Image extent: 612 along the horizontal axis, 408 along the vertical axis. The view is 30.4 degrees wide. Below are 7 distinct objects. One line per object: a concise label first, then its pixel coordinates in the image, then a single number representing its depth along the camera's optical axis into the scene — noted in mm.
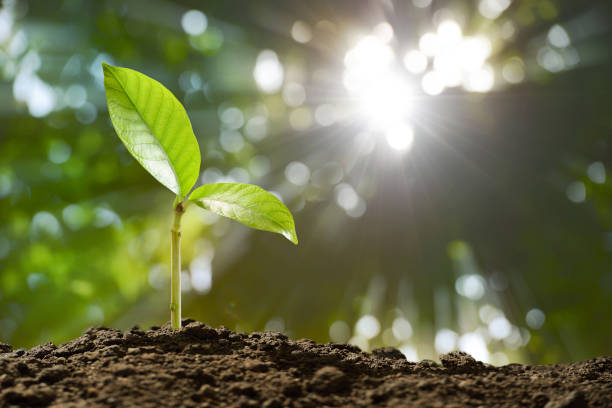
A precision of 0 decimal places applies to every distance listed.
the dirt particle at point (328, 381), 369
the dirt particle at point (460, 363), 405
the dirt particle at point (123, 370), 370
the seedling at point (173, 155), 399
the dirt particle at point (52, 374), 373
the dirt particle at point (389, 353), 430
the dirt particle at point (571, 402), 359
